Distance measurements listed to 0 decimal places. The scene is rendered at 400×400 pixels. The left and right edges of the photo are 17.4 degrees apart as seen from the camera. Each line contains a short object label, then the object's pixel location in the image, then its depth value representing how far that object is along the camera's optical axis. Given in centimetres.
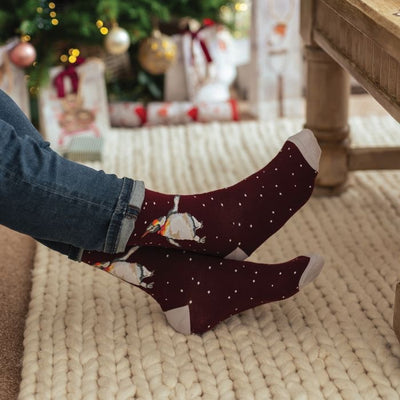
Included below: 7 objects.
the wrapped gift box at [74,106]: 311
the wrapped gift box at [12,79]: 305
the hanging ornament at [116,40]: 307
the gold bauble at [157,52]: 323
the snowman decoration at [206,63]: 334
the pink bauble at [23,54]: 300
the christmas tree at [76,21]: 307
